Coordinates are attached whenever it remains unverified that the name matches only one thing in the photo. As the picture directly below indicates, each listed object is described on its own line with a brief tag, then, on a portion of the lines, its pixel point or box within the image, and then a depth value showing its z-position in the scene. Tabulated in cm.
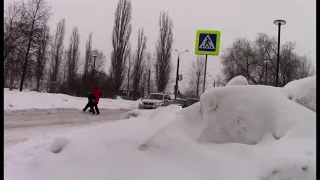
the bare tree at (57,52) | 4697
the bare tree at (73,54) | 4822
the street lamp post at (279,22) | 2189
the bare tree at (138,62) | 4719
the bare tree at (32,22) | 2755
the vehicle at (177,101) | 2650
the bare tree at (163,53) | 4291
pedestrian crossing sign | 921
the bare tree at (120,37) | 3934
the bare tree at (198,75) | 4033
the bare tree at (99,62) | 3880
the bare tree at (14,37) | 2458
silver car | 2336
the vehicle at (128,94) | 4667
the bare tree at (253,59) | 4672
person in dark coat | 1928
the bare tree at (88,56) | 4531
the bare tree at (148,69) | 5206
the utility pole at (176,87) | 3175
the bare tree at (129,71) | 4575
